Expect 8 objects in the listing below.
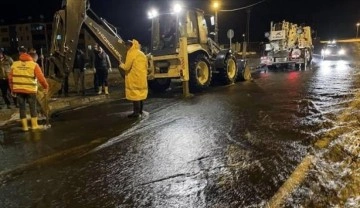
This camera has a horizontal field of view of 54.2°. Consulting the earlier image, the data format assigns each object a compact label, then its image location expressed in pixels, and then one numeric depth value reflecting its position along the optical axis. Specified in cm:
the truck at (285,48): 2195
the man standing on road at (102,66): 1242
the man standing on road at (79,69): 1245
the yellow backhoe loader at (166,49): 913
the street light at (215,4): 2344
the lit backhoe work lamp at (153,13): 1300
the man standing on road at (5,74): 1004
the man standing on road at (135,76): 841
